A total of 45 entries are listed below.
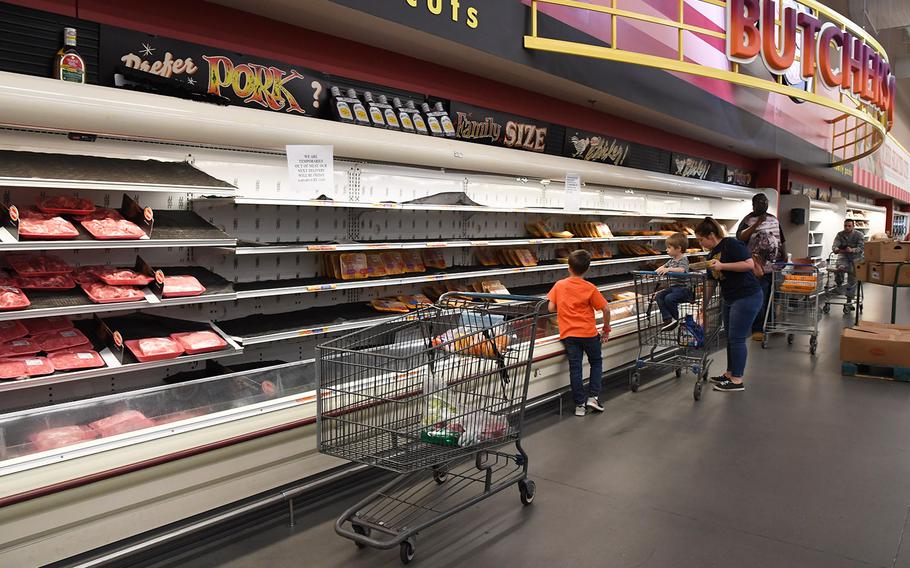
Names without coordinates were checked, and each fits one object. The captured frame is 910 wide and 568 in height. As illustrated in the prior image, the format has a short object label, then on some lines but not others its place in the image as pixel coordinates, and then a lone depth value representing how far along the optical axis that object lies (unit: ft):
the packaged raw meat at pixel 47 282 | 10.78
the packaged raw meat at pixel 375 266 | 17.13
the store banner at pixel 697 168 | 35.37
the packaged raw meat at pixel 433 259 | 19.69
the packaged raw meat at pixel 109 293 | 11.09
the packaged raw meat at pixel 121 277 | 11.43
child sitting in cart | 20.04
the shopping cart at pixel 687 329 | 19.72
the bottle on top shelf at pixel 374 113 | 16.63
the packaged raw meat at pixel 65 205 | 11.04
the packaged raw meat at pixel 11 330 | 10.62
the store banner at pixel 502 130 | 20.35
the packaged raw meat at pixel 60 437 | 8.61
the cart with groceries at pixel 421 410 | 9.53
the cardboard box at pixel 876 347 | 21.15
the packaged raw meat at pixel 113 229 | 11.07
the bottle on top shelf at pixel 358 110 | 16.22
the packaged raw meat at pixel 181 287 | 11.81
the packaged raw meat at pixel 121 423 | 9.23
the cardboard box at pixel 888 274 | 27.12
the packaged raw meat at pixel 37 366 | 10.10
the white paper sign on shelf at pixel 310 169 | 13.19
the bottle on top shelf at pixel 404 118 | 17.62
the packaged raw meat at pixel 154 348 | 11.30
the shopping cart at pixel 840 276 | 37.86
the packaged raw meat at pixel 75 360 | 10.52
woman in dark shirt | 19.13
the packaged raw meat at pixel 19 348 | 10.23
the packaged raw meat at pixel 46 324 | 11.12
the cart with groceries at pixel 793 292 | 26.91
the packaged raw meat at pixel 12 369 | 9.89
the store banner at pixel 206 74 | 12.23
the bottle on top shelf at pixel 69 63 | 11.34
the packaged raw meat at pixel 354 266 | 16.40
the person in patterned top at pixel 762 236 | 25.11
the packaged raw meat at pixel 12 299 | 9.89
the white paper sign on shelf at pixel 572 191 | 22.47
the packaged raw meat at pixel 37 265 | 10.92
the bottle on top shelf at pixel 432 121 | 18.62
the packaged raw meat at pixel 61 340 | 10.77
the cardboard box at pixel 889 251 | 27.91
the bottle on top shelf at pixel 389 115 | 17.08
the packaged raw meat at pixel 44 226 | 10.19
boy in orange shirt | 16.44
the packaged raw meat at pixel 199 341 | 12.02
